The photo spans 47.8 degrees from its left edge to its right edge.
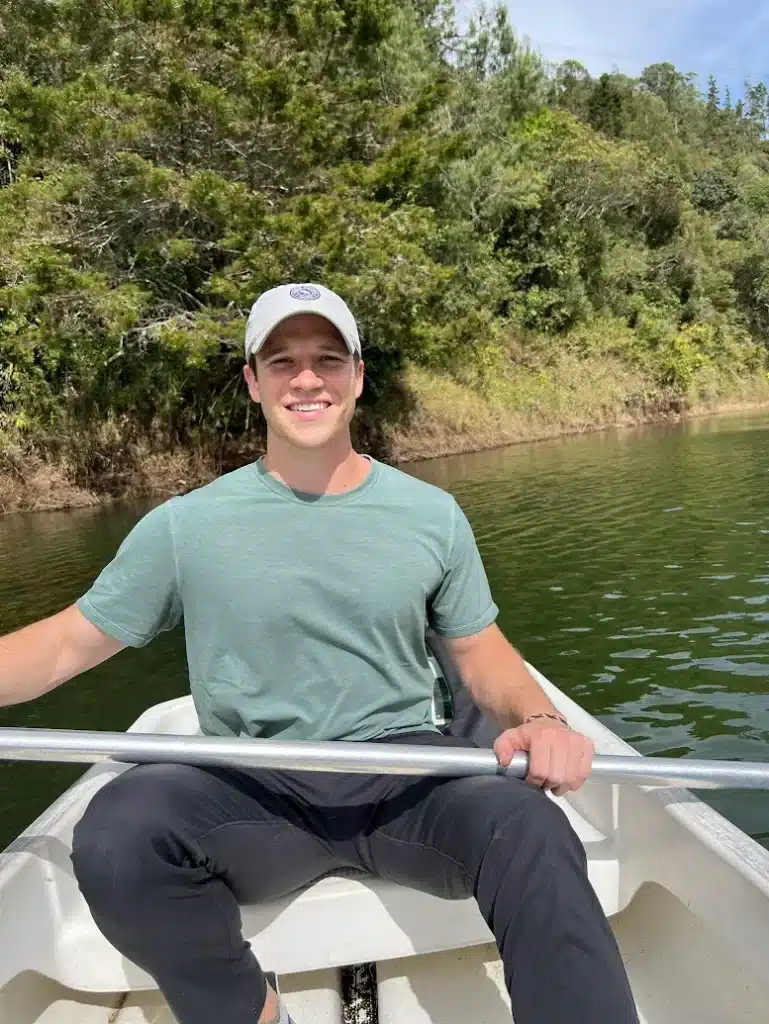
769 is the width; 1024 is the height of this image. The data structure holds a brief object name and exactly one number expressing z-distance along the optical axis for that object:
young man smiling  1.44
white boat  1.70
